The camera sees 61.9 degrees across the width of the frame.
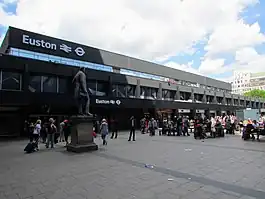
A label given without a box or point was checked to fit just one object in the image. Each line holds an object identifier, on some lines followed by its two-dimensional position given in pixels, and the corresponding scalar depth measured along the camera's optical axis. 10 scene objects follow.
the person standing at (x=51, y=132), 12.81
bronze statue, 11.38
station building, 20.58
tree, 89.53
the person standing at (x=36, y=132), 12.51
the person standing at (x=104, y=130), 13.32
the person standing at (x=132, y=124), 15.48
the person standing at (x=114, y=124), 18.65
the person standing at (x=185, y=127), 19.73
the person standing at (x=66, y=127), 14.07
